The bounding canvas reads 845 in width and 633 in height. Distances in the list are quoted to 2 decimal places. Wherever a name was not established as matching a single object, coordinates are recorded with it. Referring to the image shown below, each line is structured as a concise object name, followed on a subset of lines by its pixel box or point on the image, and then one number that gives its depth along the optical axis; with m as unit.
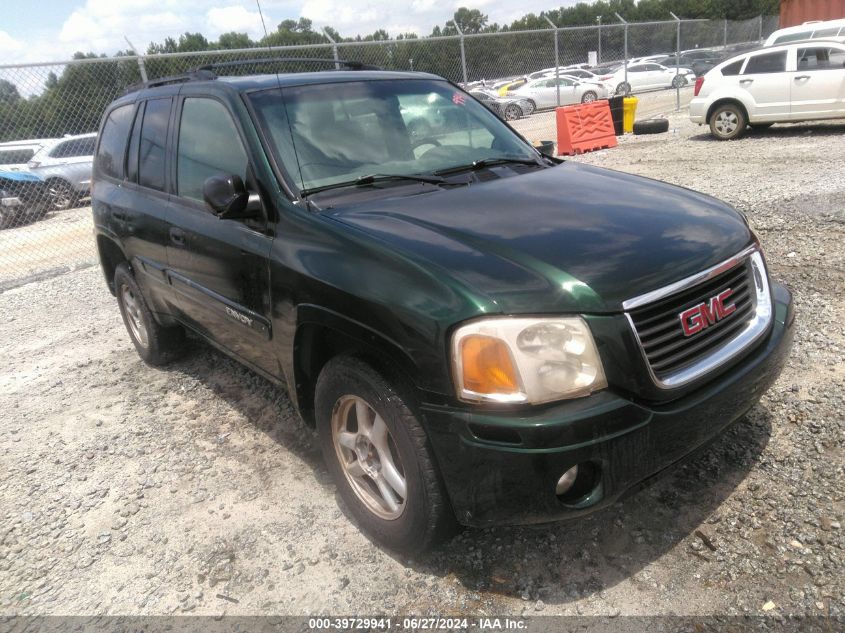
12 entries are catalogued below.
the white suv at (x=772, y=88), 11.24
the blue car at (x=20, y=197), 12.24
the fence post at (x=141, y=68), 9.32
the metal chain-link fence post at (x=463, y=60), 13.10
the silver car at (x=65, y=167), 13.09
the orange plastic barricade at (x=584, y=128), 12.78
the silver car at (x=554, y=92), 22.79
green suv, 1.98
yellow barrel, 14.68
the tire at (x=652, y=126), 14.00
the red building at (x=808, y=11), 22.48
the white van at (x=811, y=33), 16.03
